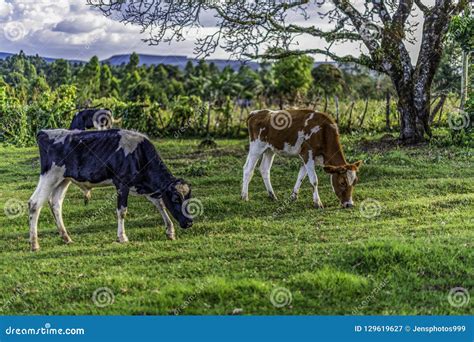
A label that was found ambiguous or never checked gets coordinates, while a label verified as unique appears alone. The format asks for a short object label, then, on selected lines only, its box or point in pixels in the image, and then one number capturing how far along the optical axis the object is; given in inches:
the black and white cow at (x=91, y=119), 721.0
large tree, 820.6
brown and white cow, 546.6
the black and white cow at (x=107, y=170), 458.6
